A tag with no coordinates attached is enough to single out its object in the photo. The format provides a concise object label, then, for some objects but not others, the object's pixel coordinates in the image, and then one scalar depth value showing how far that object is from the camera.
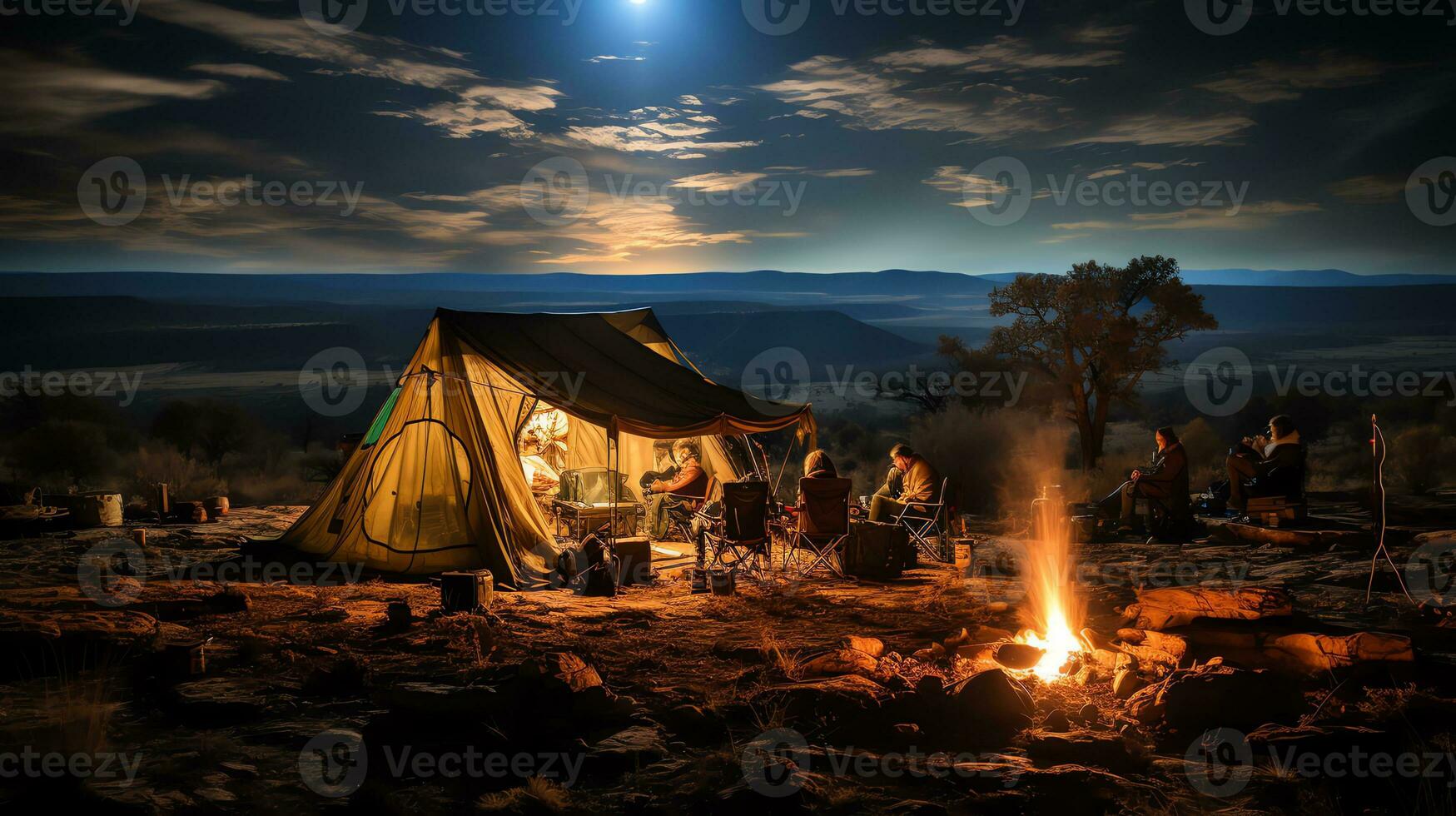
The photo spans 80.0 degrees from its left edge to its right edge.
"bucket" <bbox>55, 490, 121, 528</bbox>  10.52
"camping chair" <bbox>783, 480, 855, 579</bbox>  8.01
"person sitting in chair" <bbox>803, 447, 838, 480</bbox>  8.27
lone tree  14.85
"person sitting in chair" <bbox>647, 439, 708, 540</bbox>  9.26
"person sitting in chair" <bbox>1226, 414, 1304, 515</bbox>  8.63
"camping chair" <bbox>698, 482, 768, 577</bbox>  7.89
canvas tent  8.22
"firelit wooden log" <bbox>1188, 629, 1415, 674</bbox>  4.77
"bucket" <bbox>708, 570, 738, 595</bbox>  7.66
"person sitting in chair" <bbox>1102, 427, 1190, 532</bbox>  9.01
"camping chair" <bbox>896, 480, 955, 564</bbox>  8.67
